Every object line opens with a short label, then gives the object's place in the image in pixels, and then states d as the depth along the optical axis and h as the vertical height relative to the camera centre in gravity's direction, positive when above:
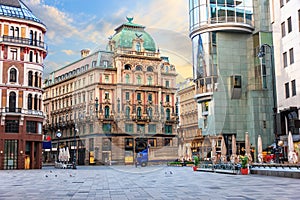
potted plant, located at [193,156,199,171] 52.44 -3.07
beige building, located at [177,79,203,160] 99.56 +4.42
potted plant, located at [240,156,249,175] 39.84 -2.67
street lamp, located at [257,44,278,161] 68.19 +10.52
